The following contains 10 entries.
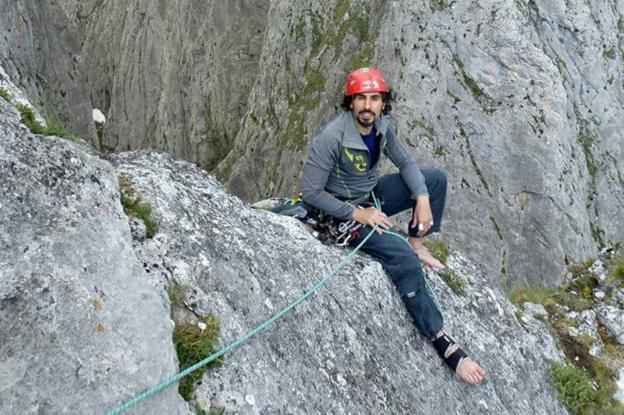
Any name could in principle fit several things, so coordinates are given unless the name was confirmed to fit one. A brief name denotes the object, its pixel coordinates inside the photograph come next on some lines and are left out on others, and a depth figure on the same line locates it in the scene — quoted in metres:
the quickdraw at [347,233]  6.86
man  6.43
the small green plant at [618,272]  9.90
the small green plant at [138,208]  4.94
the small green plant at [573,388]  7.31
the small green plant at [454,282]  7.61
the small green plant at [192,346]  4.28
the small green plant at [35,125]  4.62
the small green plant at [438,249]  8.09
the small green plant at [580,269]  11.22
